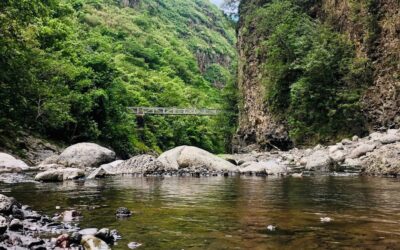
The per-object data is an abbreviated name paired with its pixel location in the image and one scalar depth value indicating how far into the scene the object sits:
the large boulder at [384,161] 13.81
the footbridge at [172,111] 54.20
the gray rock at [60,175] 13.44
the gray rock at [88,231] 5.44
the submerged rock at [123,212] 7.06
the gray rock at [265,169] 16.38
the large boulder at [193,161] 17.58
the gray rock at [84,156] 19.44
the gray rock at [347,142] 23.20
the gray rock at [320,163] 17.53
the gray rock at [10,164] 16.90
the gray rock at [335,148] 21.28
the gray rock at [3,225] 5.10
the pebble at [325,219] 6.61
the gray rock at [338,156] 18.90
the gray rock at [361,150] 18.20
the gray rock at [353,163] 16.85
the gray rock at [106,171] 14.95
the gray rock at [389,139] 18.23
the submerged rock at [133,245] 5.00
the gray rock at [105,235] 5.20
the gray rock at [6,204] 6.54
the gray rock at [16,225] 5.52
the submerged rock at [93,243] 4.86
